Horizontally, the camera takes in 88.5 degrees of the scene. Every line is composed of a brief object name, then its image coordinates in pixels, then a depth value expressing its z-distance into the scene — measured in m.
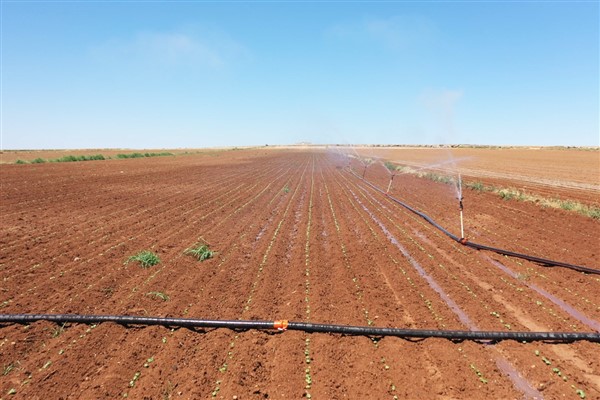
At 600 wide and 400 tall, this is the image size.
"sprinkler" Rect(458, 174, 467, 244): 8.94
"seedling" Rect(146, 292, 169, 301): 5.74
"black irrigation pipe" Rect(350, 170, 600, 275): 7.07
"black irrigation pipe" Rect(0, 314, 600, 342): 4.54
